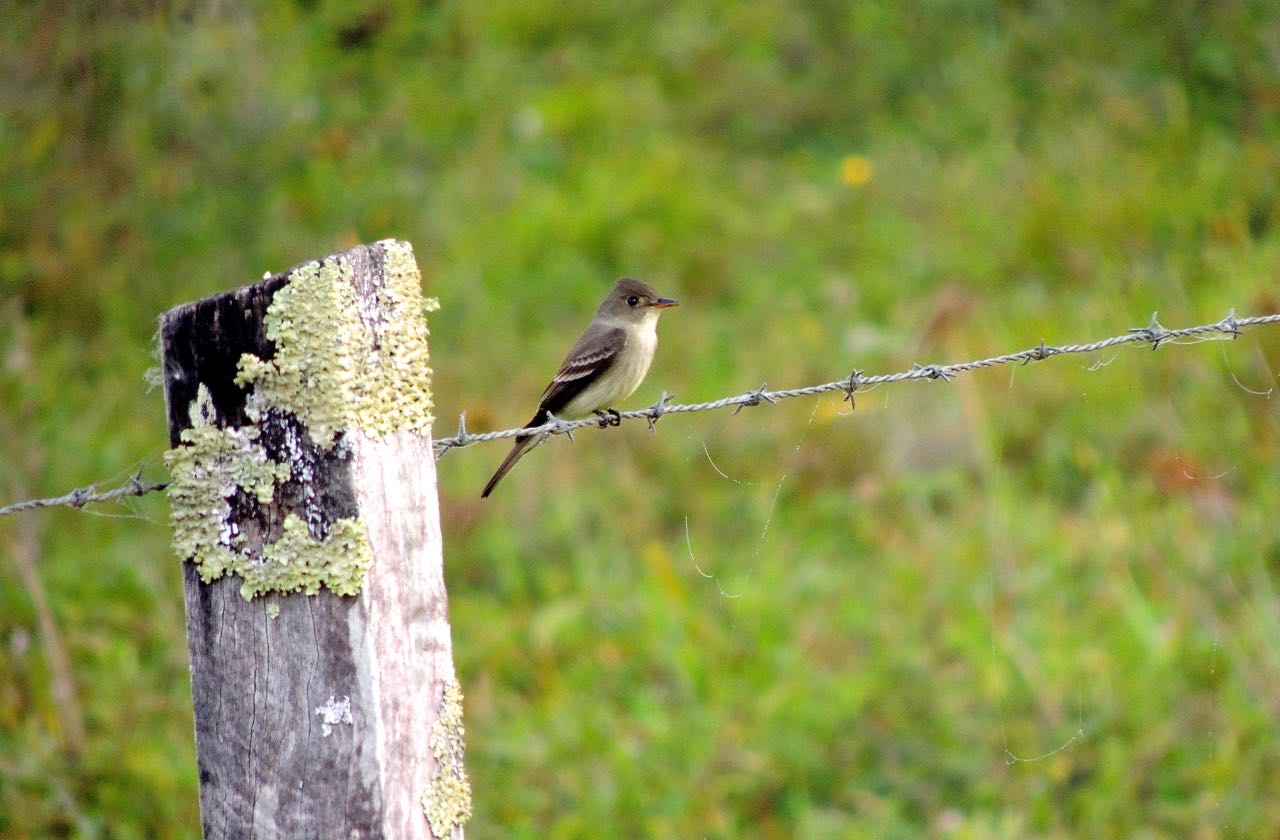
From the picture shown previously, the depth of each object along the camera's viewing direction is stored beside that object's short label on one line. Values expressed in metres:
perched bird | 10.25
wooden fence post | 4.55
